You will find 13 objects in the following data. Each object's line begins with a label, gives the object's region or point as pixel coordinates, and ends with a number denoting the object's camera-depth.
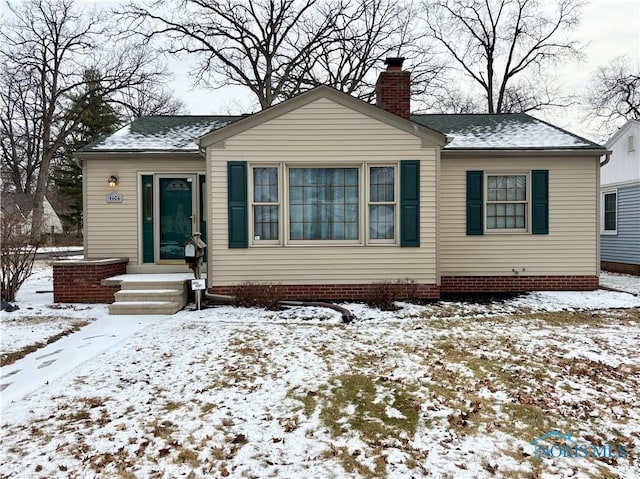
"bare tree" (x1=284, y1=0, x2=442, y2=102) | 20.72
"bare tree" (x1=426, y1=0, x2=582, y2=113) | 21.42
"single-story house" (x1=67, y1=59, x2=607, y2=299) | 7.54
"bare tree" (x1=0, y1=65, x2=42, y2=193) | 23.28
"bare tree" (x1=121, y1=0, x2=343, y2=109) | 19.23
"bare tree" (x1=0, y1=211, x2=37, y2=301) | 7.47
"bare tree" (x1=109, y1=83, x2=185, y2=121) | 24.89
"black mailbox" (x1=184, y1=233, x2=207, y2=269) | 7.02
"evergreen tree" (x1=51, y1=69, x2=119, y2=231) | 25.84
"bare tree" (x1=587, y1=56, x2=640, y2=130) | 22.77
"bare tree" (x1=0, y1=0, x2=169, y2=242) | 22.45
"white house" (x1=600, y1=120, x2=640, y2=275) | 11.88
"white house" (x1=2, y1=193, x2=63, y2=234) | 26.32
